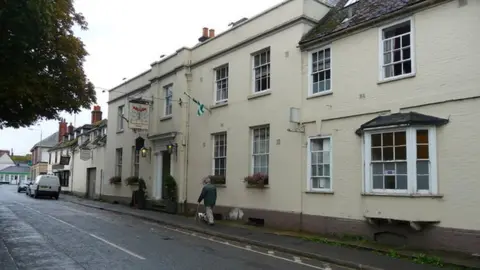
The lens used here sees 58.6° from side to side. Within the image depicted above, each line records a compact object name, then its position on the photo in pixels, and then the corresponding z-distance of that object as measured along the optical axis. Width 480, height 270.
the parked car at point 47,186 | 32.99
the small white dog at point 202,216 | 16.38
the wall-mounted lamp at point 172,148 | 20.66
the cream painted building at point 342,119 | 10.59
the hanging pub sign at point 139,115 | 21.98
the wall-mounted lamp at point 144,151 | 23.14
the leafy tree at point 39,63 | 9.88
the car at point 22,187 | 47.67
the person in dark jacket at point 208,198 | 16.02
